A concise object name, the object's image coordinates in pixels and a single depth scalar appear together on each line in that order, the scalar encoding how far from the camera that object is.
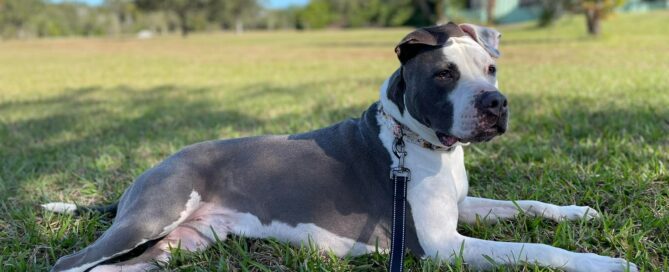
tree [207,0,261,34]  52.41
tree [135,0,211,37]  49.81
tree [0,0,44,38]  59.88
